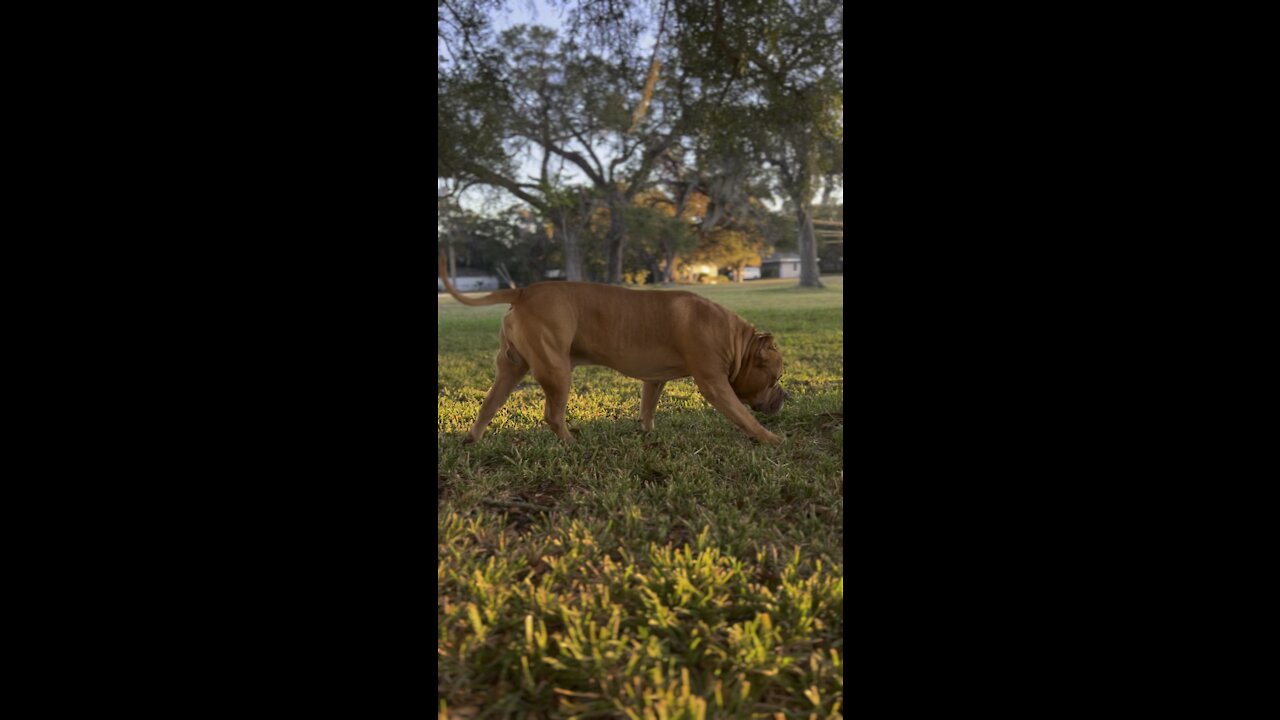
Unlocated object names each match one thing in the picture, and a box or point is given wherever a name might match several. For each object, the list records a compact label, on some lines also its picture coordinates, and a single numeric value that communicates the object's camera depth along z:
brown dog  3.01
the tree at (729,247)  30.67
